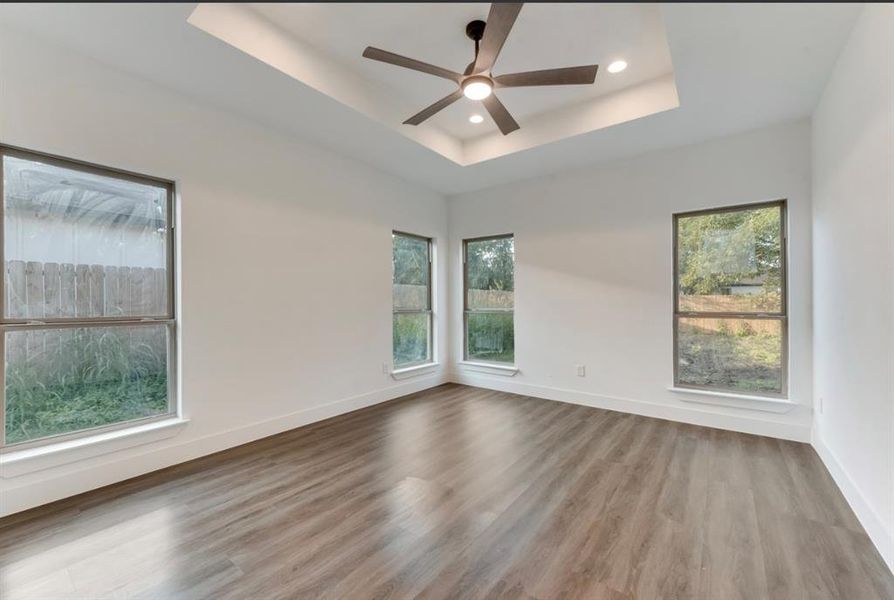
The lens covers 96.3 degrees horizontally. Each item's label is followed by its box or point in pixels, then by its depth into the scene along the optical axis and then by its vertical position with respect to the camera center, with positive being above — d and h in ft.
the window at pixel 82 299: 7.96 +0.01
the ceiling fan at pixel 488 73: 7.30 +4.72
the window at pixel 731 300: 11.71 -0.16
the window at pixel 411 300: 16.26 -0.11
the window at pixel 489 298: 17.07 -0.07
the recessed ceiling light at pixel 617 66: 10.11 +5.85
